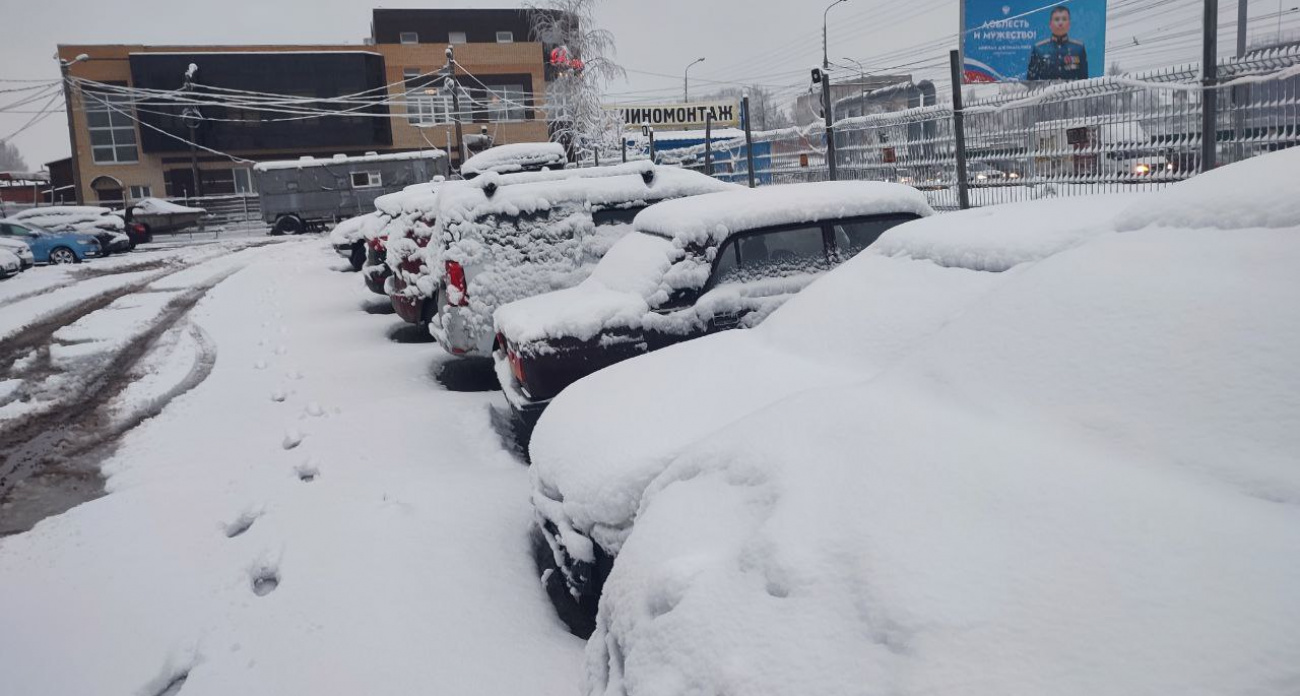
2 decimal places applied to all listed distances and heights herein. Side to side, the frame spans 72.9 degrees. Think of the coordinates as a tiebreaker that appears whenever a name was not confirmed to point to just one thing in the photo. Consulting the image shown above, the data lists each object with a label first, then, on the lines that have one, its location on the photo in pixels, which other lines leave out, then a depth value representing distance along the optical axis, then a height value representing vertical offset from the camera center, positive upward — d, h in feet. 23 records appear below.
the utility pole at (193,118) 148.77 +20.10
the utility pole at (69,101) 124.88 +20.40
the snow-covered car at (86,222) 96.68 +2.40
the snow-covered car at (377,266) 38.37 -1.75
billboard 92.17 +15.27
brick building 152.87 +21.92
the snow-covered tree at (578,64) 122.31 +20.92
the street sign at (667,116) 168.17 +18.22
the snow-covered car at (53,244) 84.17 +0.13
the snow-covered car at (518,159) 51.67 +3.56
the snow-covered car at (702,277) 17.72 -1.40
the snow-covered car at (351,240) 60.44 -0.79
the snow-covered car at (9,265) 70.90 -1.36
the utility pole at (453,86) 117.80 +18.33
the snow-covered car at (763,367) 10.60 -2.25
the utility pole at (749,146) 43.63 +2.98
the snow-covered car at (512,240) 23.35 -0.58
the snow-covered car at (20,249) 75.77 -0.15
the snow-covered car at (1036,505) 5.04 -2.20
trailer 122.93 +5.96
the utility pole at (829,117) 34.42 +3.38
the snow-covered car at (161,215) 123.75 +3.39
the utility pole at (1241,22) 60.44 +10.62
